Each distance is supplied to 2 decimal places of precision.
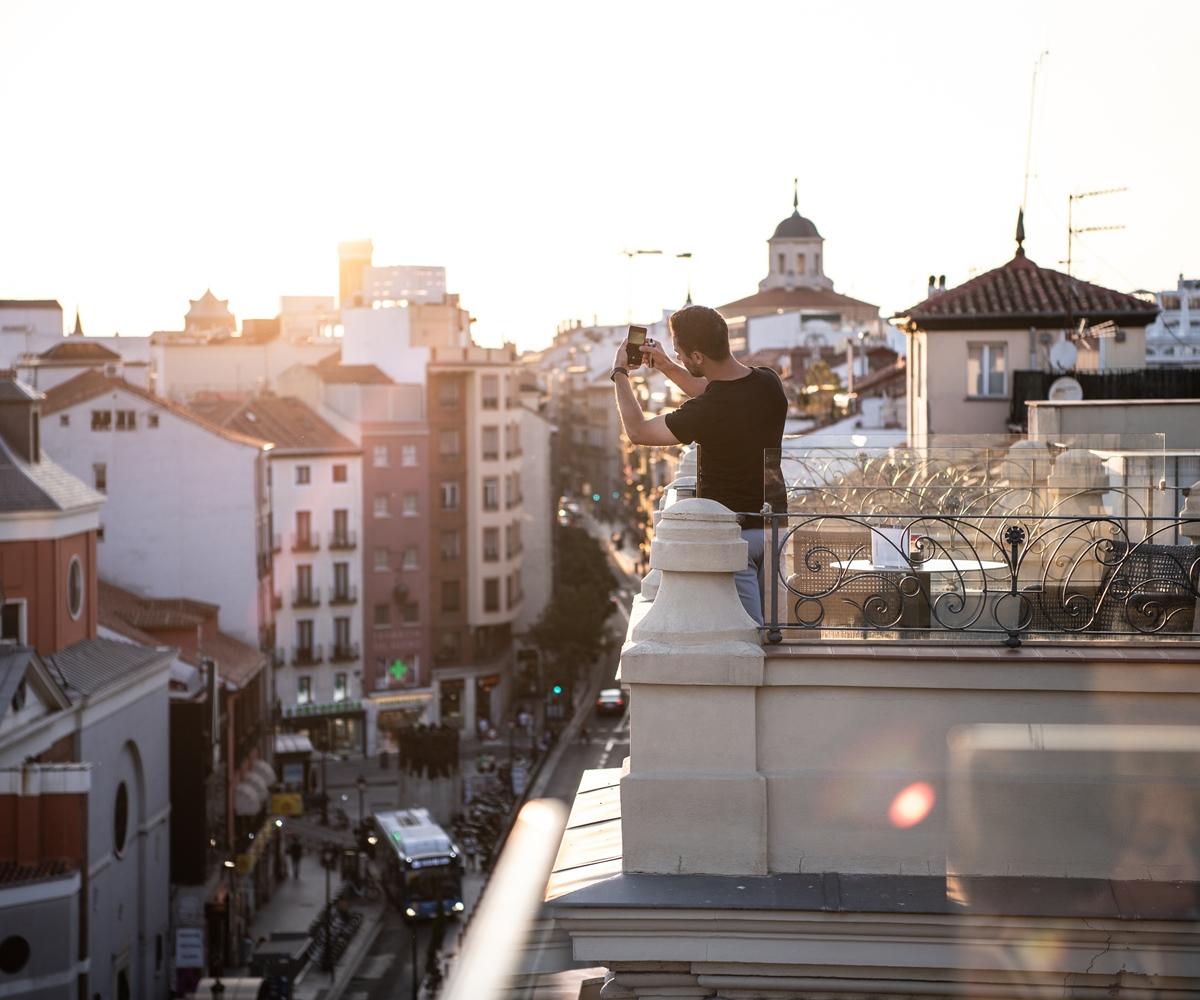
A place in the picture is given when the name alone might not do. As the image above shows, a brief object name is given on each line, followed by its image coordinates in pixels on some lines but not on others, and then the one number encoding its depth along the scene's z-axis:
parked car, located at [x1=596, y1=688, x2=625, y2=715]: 64.81
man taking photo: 6.62
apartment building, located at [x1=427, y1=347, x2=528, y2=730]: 65.44
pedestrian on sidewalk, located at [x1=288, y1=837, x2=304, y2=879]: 48.09
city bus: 39.38
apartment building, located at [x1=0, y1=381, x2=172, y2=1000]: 28.31
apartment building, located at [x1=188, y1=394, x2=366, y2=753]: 59.34
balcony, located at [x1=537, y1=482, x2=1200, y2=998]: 5.81
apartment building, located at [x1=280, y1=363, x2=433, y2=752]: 62.53
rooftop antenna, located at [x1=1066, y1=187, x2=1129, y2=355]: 36.38
